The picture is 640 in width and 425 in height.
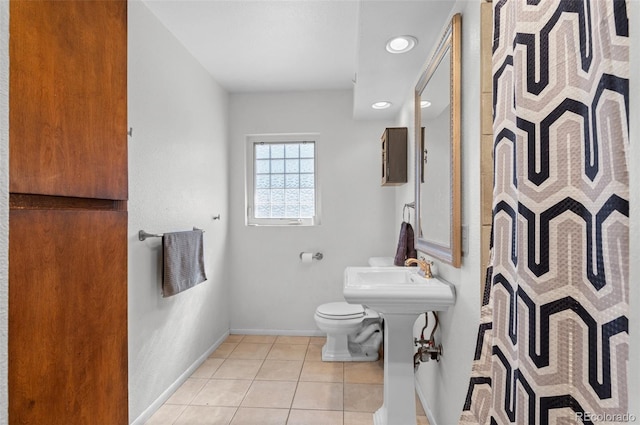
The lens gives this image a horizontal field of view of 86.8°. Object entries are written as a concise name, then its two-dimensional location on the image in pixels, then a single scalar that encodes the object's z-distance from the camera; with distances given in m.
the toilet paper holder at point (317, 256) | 3.35
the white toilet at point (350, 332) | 2.72
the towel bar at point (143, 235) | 1.96
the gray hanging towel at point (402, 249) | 2.45
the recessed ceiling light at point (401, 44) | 1.82
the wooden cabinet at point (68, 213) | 0.78
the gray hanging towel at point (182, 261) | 2.12
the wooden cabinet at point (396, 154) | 2.63
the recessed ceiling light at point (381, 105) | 2.88
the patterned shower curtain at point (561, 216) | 0.55
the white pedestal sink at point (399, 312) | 1.59
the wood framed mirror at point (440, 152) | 1.49
